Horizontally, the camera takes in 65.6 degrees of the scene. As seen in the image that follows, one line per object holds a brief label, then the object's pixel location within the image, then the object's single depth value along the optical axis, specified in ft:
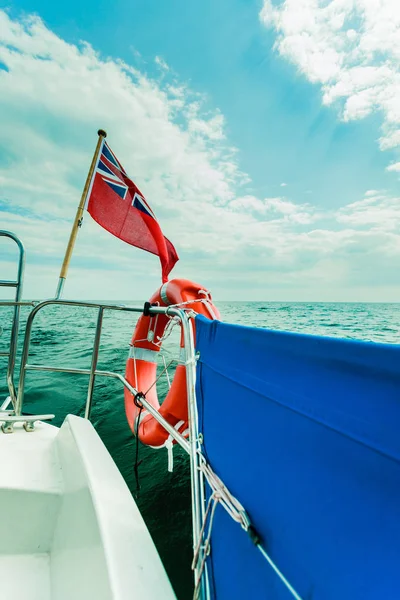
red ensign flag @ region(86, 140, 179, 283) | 9.56
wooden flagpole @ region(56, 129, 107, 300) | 7.87
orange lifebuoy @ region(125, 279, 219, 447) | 6.72
